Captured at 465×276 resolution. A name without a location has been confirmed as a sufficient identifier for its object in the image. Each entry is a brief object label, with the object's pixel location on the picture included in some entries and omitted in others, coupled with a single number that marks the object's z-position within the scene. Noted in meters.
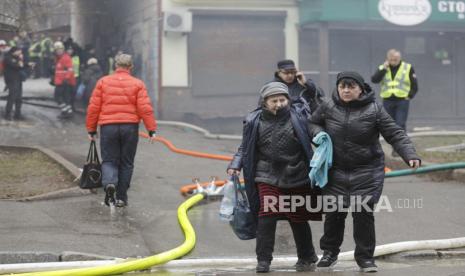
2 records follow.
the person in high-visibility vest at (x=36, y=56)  28.91
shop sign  22.50
